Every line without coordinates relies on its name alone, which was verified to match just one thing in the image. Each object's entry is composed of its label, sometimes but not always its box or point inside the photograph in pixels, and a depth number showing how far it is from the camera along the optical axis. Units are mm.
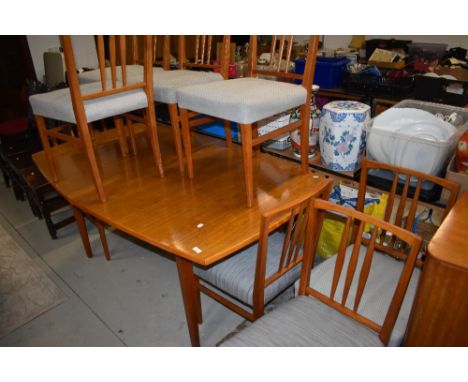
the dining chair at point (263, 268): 1221
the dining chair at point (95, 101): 1426
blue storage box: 2754
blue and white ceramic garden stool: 1595
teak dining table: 1367
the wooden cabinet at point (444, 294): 841
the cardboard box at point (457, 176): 1322
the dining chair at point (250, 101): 1384
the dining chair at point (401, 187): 1240
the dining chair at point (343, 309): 1084
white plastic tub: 1397
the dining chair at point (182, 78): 1773
